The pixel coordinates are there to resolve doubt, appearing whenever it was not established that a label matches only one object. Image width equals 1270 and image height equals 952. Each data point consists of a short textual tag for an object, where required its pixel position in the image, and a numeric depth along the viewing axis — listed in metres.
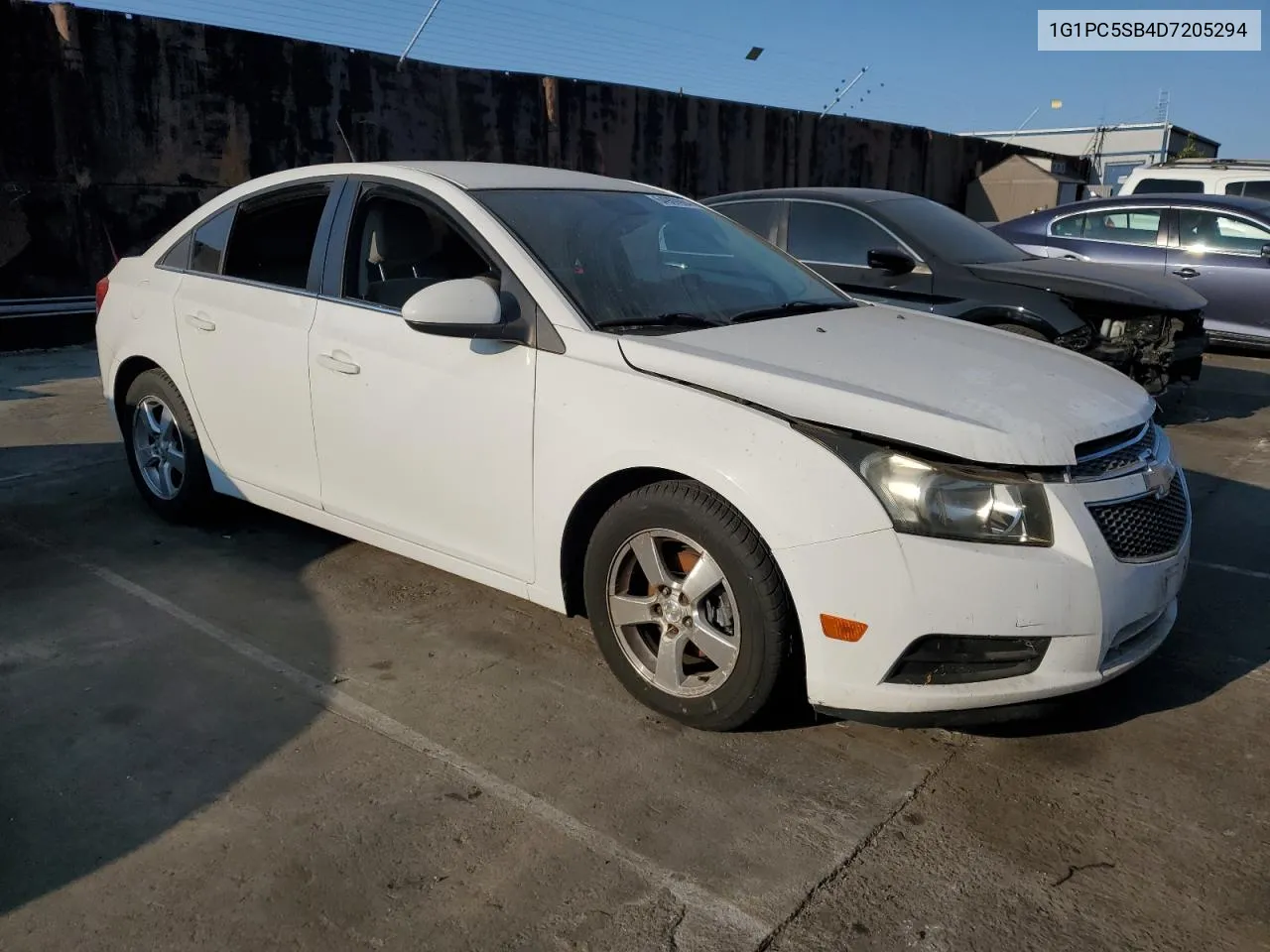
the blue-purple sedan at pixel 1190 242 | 9.65
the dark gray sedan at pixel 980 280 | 6.57
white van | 12.33
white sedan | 2.75
